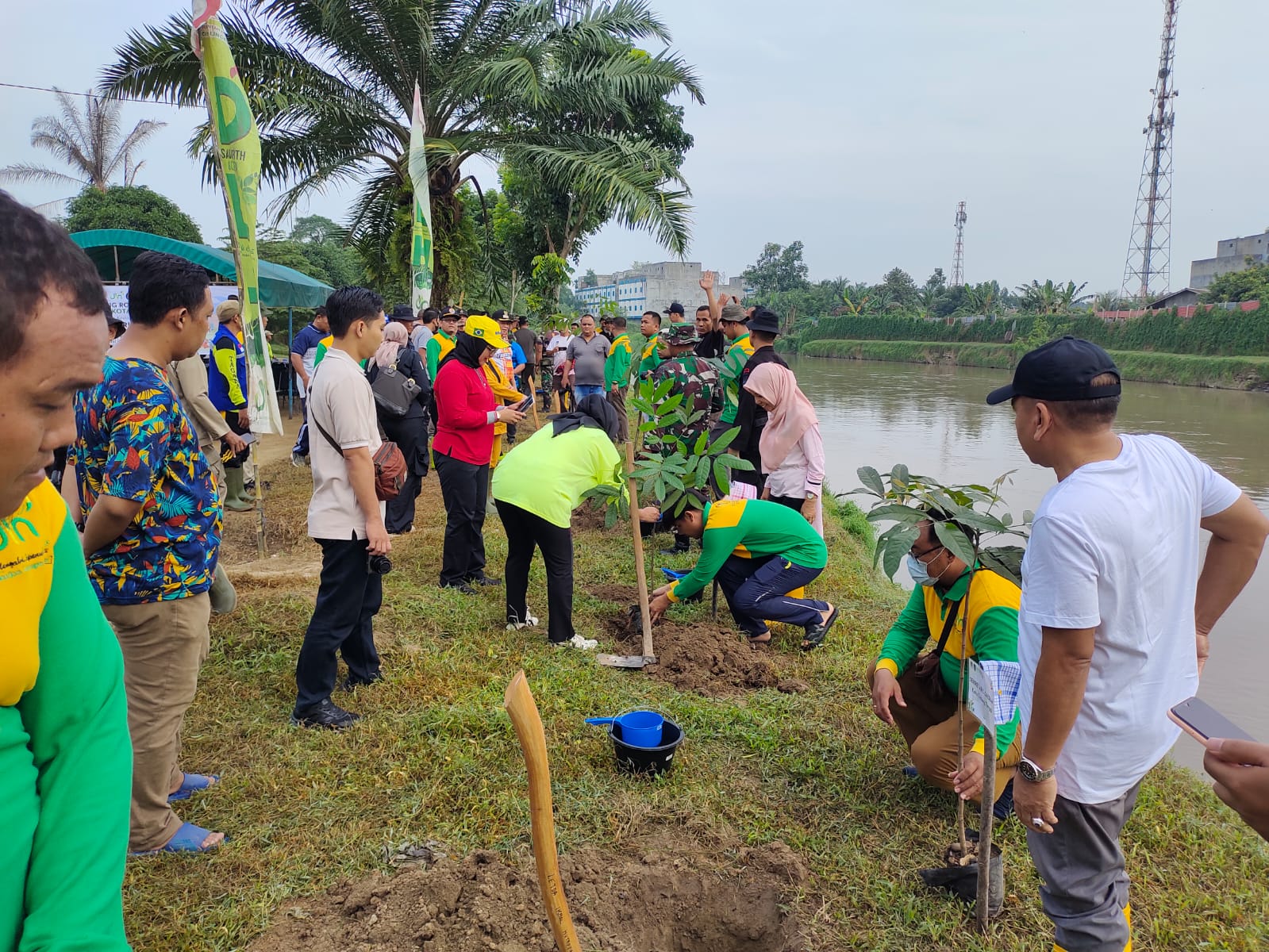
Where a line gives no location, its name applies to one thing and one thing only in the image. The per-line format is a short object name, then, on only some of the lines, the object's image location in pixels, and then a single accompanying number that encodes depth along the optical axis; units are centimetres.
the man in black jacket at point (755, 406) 549
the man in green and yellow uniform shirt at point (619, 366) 870
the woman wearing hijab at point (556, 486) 410
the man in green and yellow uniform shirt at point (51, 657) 83
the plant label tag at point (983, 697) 219
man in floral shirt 237
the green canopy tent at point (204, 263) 995
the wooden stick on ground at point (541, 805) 153
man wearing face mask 273
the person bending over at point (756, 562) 435
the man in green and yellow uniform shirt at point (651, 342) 680
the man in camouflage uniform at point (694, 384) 618
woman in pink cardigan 517
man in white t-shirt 174
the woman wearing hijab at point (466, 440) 521
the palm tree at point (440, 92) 892
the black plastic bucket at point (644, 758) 314
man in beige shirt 327
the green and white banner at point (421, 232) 677
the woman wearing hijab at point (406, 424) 610
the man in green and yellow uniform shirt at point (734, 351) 602
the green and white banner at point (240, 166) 470
